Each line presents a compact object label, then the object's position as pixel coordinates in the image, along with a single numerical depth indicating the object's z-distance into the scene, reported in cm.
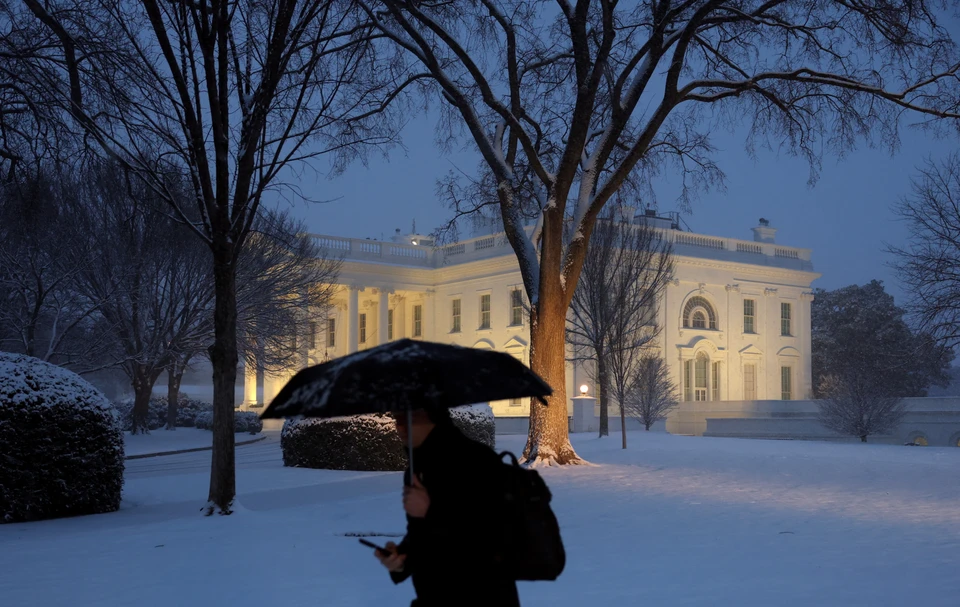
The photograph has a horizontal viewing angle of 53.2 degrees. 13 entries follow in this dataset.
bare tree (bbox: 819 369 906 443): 3441
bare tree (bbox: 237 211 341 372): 2961
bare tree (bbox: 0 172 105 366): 2292
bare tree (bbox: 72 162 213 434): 2545
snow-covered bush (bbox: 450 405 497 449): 1794
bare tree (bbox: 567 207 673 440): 2833
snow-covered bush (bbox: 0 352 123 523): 1045
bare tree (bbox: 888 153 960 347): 2353
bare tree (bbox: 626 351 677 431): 3409
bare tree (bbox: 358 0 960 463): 1574
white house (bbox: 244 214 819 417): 4956
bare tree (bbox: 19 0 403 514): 1092
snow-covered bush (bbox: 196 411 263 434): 3953
